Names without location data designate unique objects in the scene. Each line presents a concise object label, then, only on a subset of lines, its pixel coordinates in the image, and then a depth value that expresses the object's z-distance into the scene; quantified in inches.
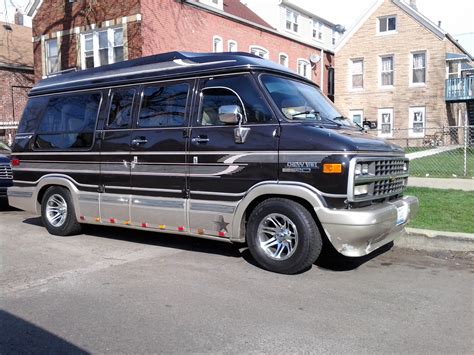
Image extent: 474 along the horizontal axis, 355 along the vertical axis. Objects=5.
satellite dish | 1236.5
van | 196.4
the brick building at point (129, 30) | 774.5
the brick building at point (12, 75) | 1077.1
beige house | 1093.1
